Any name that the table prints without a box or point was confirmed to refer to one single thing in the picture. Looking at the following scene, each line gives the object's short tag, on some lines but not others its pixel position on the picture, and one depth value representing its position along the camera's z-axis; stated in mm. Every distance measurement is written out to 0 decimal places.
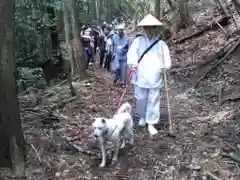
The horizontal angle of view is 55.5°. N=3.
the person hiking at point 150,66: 4248
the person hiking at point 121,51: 6919
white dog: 3285
